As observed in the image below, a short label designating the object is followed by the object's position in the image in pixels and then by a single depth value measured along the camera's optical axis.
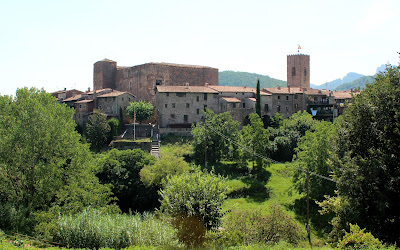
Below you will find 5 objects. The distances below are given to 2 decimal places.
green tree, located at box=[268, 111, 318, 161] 45.06
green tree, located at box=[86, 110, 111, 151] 45.54
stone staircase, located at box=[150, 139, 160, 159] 40.91
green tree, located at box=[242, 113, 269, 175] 38.75
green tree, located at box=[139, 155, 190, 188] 32.16
